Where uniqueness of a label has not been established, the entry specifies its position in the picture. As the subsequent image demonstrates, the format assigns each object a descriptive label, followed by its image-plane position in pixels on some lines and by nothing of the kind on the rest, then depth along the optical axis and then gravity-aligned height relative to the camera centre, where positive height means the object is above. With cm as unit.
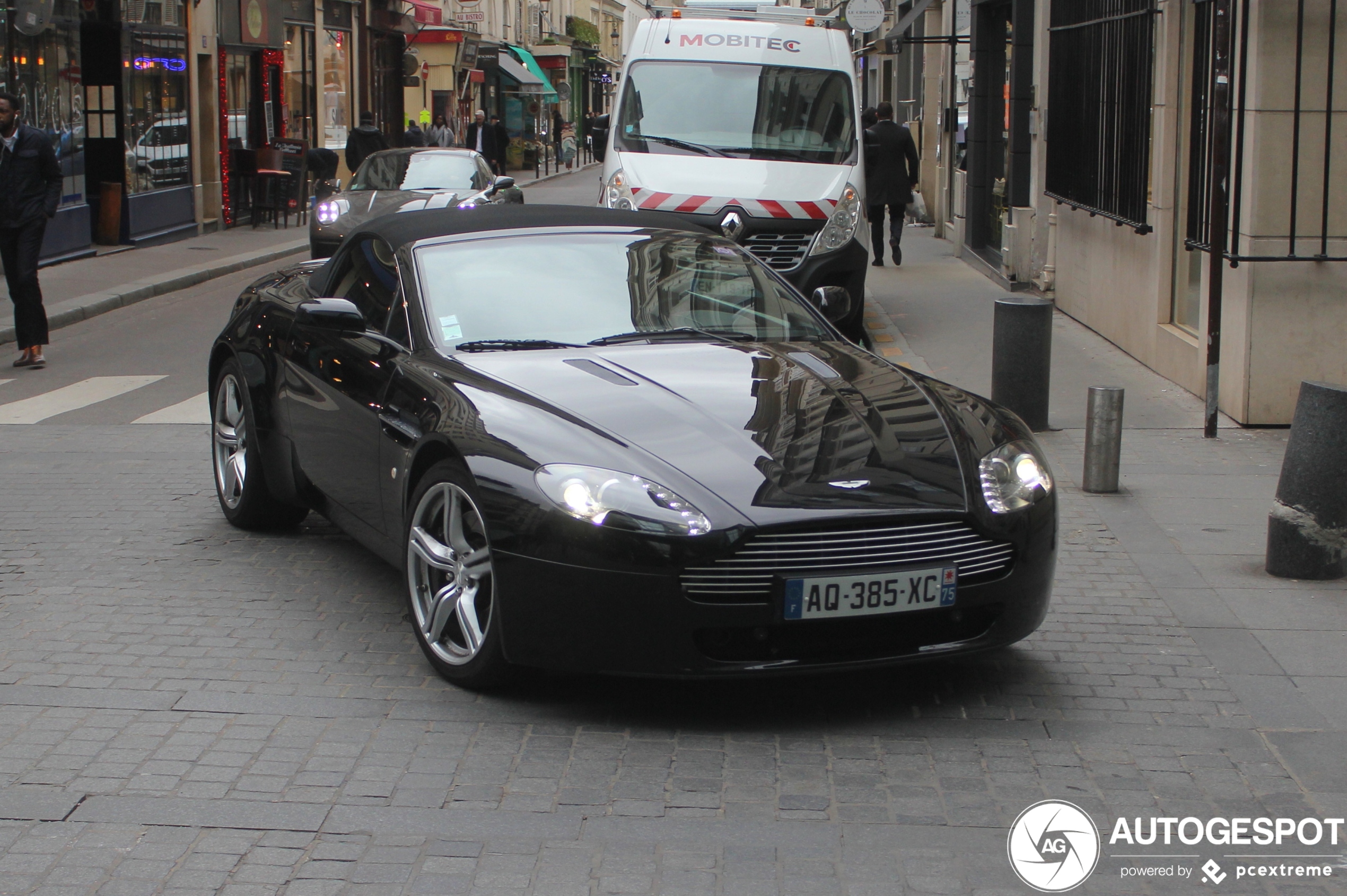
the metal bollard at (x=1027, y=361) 910 -95
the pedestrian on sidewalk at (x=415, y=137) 3344 +133
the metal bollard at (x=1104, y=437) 752 -115
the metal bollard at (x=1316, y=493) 598 -113
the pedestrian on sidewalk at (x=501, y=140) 3694 +139
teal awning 5541 +473
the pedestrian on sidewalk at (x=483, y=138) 3659 +142
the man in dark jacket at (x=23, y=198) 1173 +1
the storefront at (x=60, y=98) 1883 +128
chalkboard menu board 2634 +59
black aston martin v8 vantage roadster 424 -78
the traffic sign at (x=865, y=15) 2158 +254
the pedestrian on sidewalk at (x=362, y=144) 2630 +93
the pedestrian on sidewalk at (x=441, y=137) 3372 +136
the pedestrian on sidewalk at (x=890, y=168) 1803 +35
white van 1202 +48
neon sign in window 2212 +198
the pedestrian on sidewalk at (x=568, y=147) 4969 +165
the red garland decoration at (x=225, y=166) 2519 +54
